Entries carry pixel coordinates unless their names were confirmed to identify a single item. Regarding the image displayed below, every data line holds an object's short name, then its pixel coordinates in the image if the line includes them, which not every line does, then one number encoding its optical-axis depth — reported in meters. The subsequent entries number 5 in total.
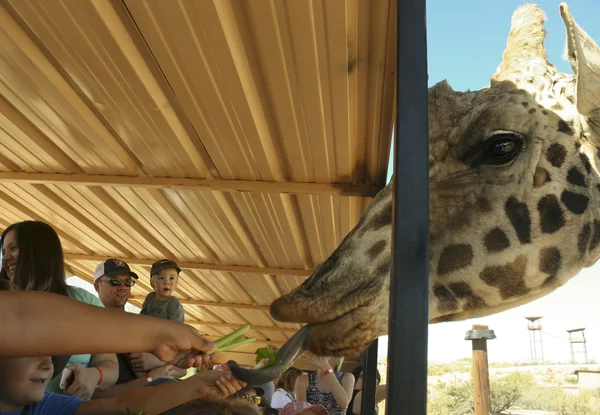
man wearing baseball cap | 3.30
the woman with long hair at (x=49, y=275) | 2.66
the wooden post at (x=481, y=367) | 6.73
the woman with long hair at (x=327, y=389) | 3.79
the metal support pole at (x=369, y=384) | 3.29
